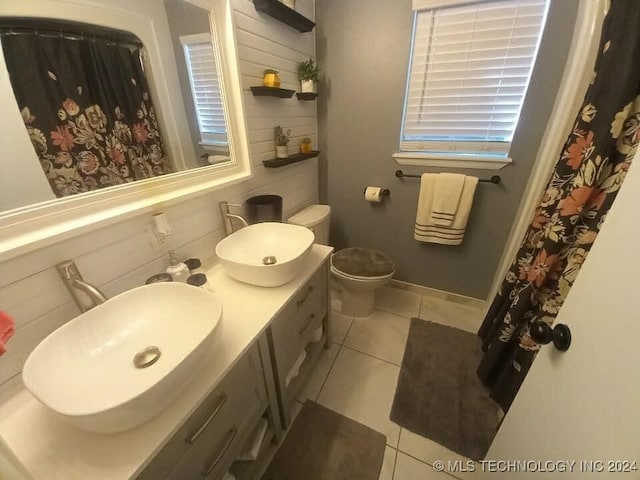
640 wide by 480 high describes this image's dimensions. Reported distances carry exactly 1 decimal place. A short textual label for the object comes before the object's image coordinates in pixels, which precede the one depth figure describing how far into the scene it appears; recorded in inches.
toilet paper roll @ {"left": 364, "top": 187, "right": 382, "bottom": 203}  75.2
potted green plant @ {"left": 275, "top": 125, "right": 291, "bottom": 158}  61.6
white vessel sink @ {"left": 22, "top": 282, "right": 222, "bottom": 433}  20.9
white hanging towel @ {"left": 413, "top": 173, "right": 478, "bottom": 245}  65.5
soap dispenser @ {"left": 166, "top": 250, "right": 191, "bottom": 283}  38.6
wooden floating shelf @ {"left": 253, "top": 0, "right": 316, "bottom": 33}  50.2
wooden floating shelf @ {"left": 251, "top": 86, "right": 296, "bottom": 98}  52.5
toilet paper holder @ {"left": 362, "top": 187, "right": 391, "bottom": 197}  76.4
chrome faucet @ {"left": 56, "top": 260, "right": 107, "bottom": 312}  29.1
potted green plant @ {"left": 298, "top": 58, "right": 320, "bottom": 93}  64.4
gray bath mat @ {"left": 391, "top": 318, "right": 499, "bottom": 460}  48.9
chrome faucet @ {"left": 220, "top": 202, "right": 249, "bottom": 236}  50.6
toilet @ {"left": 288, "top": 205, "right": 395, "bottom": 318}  68.6
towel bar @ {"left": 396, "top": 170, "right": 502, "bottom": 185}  63.1
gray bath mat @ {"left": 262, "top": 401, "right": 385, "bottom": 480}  44.1
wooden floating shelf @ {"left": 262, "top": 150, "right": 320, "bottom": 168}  59.2
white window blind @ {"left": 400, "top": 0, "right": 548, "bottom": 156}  53.1
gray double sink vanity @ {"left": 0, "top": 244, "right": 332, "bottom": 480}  21.6
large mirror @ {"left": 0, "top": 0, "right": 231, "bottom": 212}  27.6
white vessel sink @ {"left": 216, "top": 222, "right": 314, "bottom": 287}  39.2
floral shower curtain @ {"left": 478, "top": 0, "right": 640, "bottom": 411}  33.1
